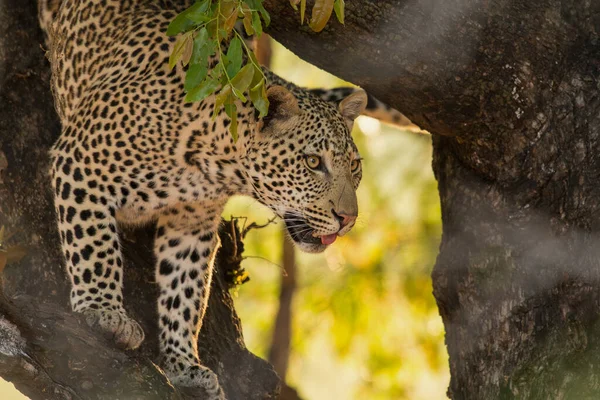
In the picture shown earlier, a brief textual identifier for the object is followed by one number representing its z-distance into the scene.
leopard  13.11
